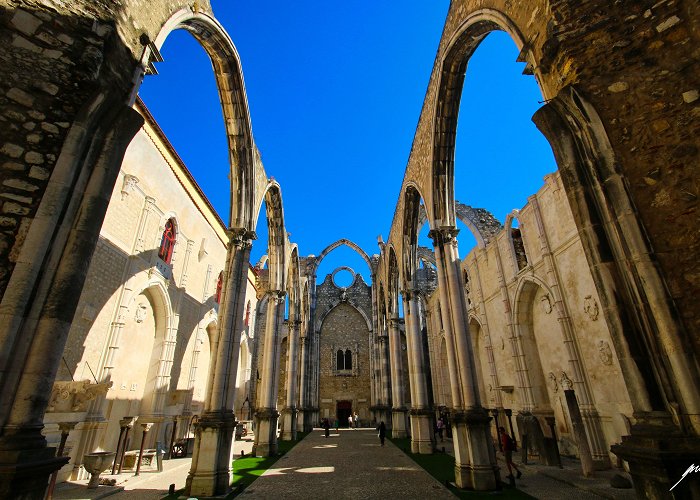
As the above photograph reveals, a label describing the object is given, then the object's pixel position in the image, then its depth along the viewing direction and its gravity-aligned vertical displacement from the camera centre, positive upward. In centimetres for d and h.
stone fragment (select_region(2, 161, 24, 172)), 321 +205
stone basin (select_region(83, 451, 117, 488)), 722 -126
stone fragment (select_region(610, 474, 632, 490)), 634 -153
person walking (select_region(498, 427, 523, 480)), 723 -103
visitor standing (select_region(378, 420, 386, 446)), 1332 -125
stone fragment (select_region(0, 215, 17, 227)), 308 +150
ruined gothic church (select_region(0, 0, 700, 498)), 296 +225
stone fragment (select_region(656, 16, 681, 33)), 348 +347
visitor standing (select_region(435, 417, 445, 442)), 1573 -133
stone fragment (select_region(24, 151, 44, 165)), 330 +218
